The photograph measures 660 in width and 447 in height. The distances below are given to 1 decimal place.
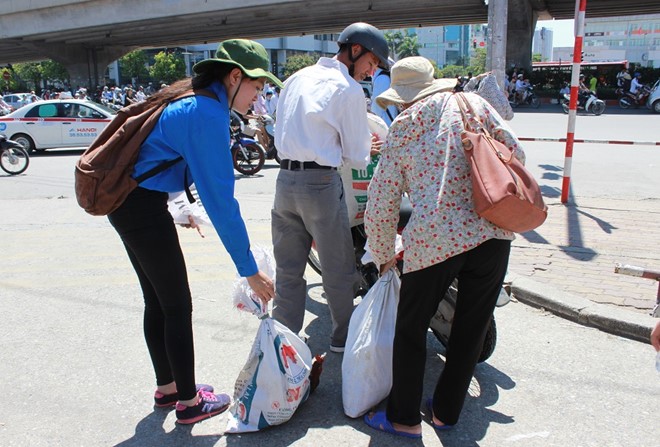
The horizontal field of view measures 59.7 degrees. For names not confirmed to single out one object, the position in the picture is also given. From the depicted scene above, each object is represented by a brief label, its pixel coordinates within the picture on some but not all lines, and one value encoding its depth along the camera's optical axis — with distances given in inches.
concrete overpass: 1245.7
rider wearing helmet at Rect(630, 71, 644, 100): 1031.6
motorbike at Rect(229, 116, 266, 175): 434.9
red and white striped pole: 265.6
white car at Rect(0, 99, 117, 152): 625.9
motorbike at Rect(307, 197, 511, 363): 130.3
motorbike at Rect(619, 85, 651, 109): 1031.6
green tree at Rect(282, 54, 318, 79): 2664.9
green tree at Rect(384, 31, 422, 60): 3863.2
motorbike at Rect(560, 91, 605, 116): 877.8
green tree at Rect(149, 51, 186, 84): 2539.4
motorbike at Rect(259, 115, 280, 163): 496.5
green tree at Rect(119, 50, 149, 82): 2647.6
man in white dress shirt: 123.1
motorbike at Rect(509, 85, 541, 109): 1122.2
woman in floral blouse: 94.7
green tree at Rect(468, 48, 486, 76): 3058.6
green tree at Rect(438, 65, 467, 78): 2795.3
